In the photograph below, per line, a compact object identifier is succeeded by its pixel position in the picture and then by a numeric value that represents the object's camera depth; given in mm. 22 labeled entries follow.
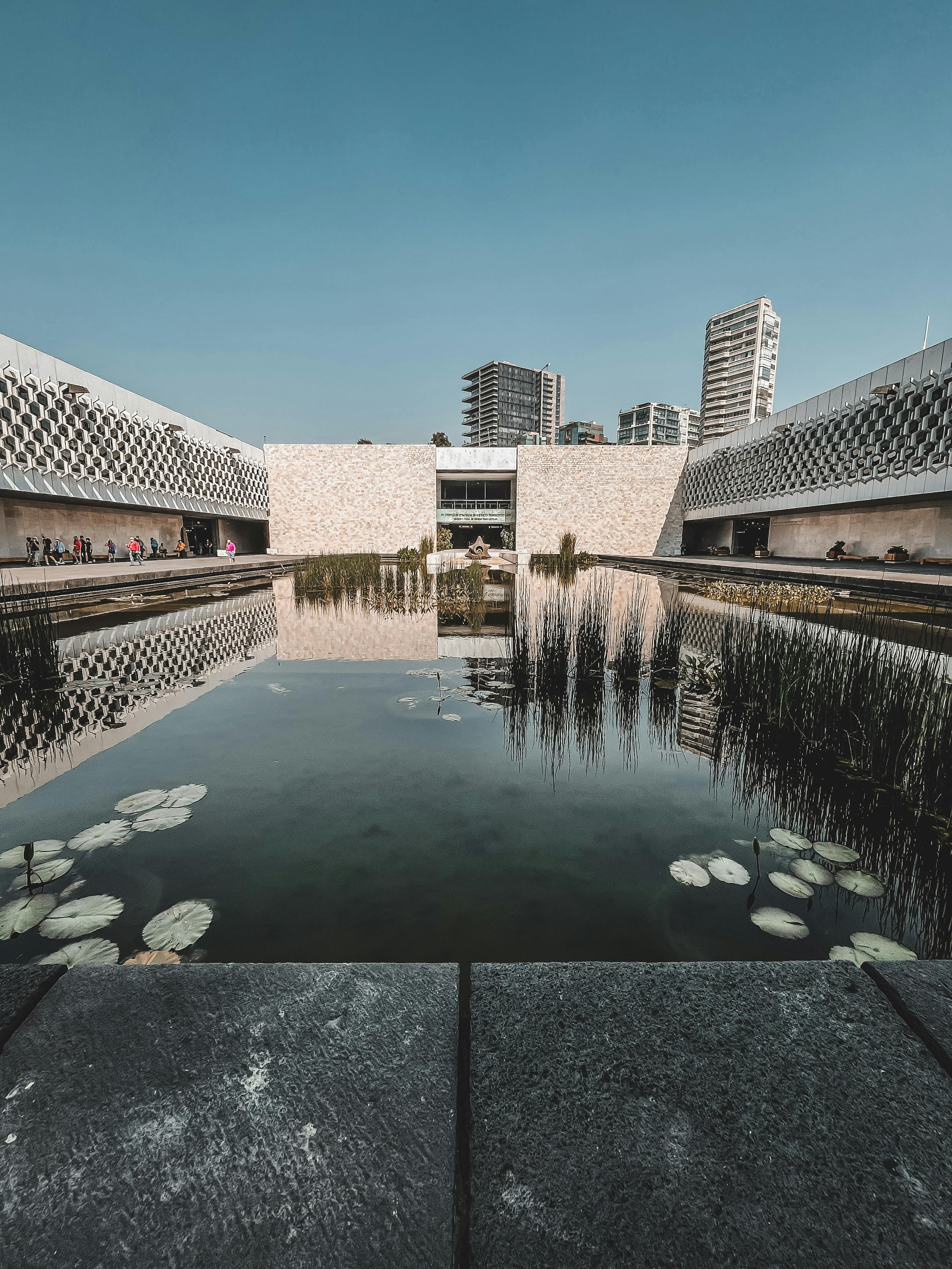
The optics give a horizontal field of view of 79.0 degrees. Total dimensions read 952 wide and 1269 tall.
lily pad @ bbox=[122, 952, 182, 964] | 1200
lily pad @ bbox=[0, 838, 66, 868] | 1558
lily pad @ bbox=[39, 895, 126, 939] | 1291
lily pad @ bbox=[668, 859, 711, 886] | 1506
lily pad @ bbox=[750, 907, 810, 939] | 1313
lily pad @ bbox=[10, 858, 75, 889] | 1473
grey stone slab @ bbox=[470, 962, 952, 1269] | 583
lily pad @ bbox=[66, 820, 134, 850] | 1660
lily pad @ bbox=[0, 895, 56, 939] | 1298
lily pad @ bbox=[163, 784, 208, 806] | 1936
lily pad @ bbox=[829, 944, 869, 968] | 1218
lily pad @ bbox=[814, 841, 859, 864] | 1625
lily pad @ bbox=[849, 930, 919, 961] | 1241
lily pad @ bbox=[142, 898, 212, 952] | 1264
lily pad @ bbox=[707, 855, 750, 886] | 1520
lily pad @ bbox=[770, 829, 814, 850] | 1701
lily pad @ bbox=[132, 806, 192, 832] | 1762
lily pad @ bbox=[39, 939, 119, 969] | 1197
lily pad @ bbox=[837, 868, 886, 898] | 1479
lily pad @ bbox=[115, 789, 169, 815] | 1874
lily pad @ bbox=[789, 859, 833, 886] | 1525
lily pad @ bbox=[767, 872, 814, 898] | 1466
